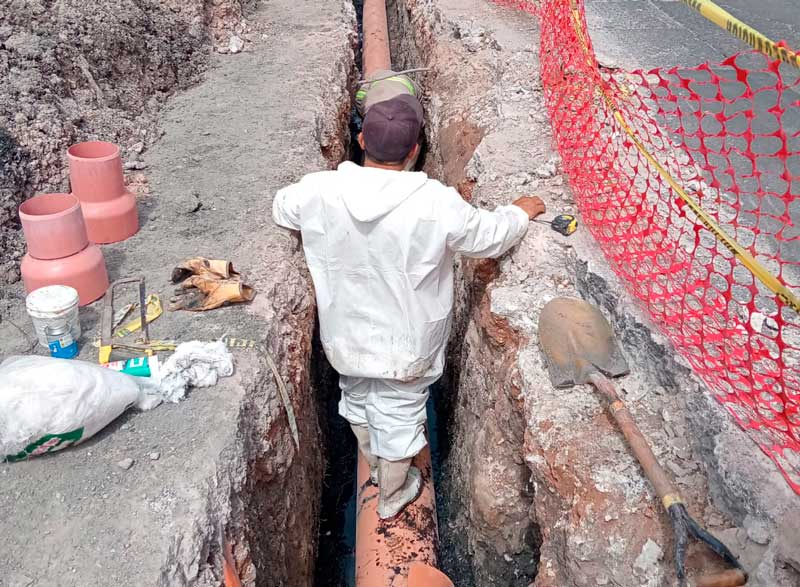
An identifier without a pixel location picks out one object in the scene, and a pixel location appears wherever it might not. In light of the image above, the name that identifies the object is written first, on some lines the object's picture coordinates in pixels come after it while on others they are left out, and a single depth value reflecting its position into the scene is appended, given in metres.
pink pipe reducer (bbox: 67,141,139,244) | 3.46
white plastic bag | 2.17
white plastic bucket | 2.68
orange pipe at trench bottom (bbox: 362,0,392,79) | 7.63
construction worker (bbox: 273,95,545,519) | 2.74
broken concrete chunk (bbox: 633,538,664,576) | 2.17
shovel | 2.36
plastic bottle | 2.74
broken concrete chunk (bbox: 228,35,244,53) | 6.35
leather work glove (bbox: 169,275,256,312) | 3.19
